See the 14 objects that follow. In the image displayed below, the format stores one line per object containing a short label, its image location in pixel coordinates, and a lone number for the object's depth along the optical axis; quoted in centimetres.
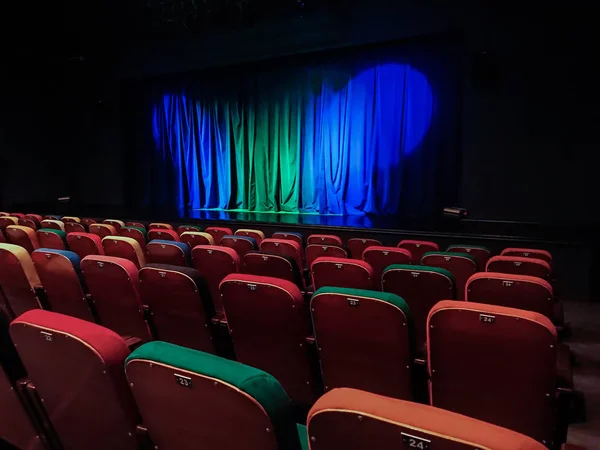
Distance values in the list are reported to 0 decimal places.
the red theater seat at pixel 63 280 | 270
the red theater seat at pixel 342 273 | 264
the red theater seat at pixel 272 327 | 201
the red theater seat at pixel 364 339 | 174
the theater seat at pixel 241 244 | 387
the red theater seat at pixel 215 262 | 310
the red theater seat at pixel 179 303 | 226
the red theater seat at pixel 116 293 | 249
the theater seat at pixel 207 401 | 95
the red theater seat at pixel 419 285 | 238
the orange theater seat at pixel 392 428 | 74
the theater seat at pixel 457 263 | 301
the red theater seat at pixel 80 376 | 125
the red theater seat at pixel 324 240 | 439
